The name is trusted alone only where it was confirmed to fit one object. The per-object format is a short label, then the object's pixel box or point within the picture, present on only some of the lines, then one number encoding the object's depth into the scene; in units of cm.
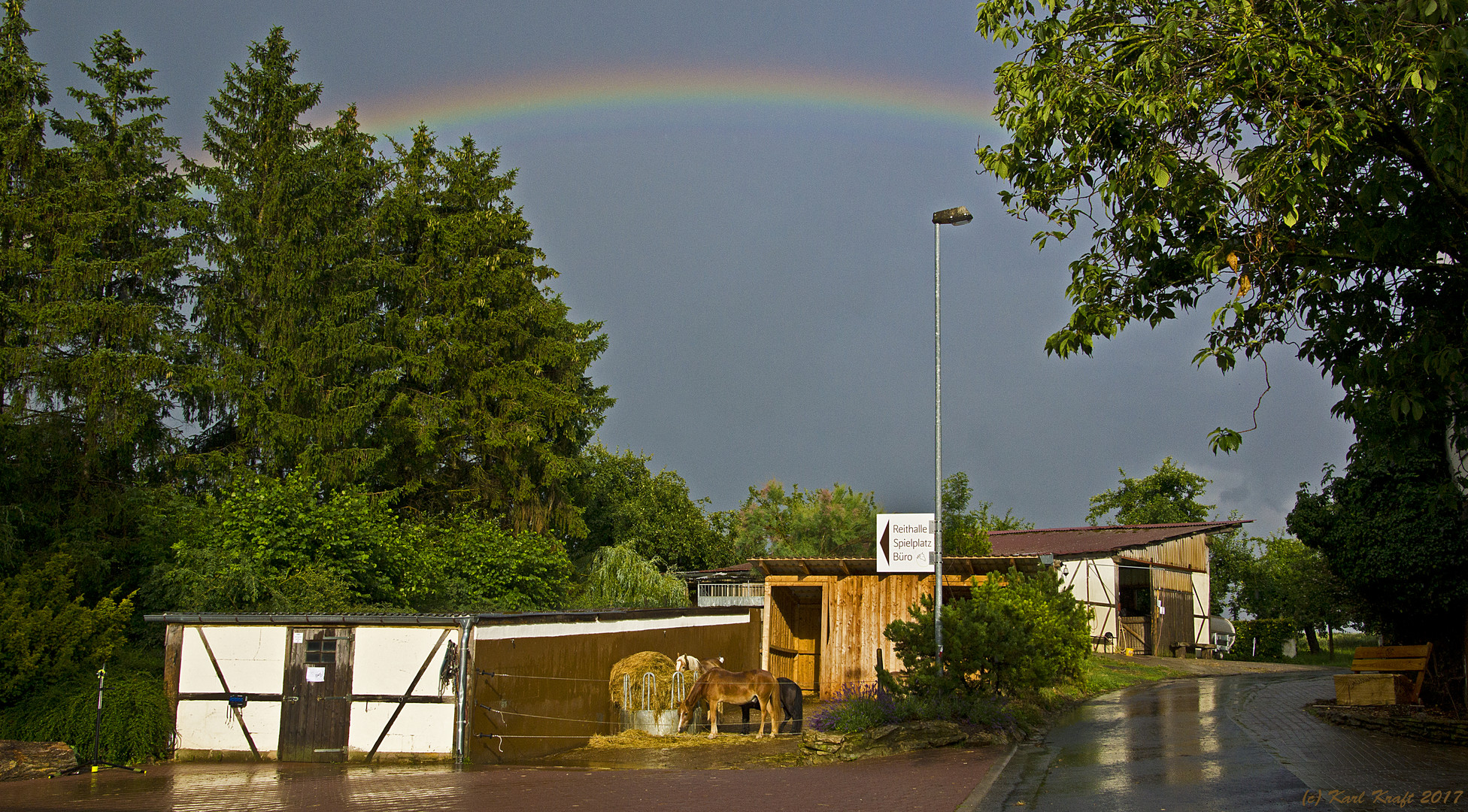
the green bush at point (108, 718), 1708
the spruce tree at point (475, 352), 3494
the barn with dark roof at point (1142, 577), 3472
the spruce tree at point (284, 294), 3131
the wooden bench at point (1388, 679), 1644
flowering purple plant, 1571
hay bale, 2133
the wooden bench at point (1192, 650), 3638
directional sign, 1950
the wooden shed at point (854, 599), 2467
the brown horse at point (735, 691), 1909
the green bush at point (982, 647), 1709
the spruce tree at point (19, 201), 2653
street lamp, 1711
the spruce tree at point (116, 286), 2700
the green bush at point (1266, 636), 4303
